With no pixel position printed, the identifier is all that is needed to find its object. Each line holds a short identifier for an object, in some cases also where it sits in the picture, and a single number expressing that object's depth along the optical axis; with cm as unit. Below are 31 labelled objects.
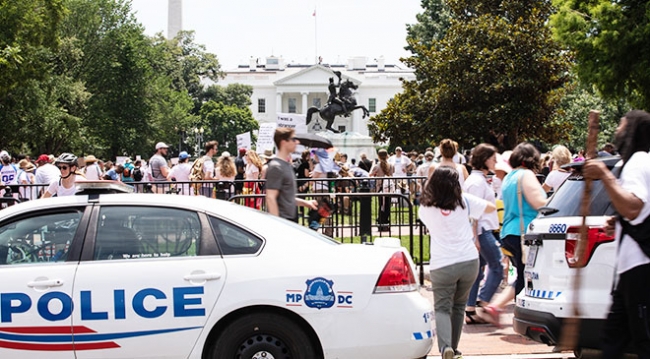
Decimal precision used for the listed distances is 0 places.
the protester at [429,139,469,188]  920
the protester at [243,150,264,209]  1645
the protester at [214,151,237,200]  1549
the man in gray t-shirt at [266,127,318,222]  781
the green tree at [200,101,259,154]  10844
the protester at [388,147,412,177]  2464
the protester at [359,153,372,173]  2579
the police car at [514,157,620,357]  586
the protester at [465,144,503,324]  836
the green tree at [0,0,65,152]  3203
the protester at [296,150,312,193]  1950
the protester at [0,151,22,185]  1889
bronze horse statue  3541
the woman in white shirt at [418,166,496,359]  664
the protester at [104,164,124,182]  2031
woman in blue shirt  800
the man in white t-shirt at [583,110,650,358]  475
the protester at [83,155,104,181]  1722
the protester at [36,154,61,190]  1520
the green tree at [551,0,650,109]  2870
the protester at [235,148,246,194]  2061
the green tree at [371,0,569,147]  2948
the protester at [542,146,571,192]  1014
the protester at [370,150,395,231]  1347
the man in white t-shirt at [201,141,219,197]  1681
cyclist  999
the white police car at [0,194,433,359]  578
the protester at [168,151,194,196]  1784
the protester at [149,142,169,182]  1730
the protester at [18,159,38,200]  1973
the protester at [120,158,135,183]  2698
